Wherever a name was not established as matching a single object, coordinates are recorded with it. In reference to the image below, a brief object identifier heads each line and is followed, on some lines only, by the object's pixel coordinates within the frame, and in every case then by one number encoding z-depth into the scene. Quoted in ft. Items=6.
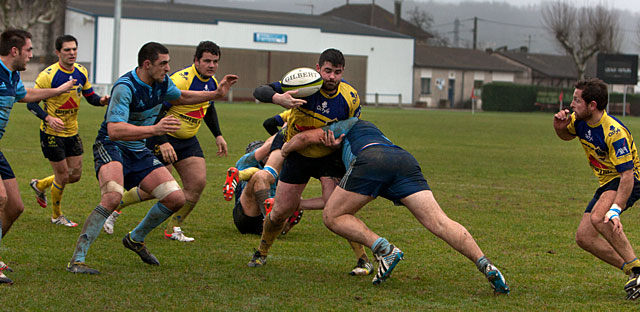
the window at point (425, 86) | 239.50
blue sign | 202.39
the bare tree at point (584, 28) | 268.21
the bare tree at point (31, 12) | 192.30
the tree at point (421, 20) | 373.61
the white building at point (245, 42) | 184.96
